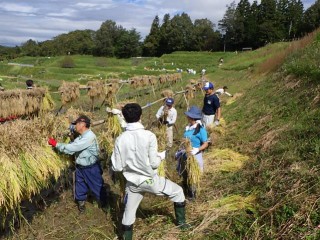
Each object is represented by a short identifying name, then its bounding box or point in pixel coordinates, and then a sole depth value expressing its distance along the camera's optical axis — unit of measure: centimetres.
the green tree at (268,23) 4700
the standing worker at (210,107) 698
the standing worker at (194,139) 462
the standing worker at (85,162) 429
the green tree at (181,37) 6091
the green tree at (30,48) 8481
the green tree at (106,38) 7021
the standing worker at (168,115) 714
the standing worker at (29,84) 923
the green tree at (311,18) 4556
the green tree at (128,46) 6675
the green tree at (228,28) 5284
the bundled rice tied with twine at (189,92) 1349
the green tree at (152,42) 6444
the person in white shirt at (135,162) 341
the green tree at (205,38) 5712
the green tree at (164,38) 6319
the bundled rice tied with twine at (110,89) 1346
